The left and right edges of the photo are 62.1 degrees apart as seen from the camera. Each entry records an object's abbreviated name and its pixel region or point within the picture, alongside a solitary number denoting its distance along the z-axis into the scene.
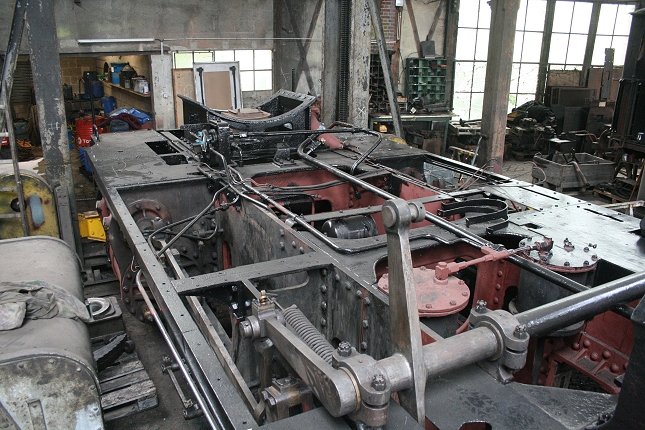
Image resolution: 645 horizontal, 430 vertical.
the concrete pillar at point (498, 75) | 7.03
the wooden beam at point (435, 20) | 12.62
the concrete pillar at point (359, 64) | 6.43
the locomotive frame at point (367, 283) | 1.35
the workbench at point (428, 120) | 10.52
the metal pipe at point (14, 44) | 4.22
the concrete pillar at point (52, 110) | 4.29
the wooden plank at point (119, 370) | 3.42
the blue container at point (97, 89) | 11.32
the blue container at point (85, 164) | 8.11
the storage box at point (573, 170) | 7.27
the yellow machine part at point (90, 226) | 4.85
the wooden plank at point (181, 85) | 10.04
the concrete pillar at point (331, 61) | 6.75
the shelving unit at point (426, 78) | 12.15
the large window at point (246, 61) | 10.22
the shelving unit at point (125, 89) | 10.31
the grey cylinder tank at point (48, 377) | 2.22
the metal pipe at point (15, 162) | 4.09
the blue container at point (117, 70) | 11.74
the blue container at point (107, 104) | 11.76
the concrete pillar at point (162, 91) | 9.86
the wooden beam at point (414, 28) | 12.31
